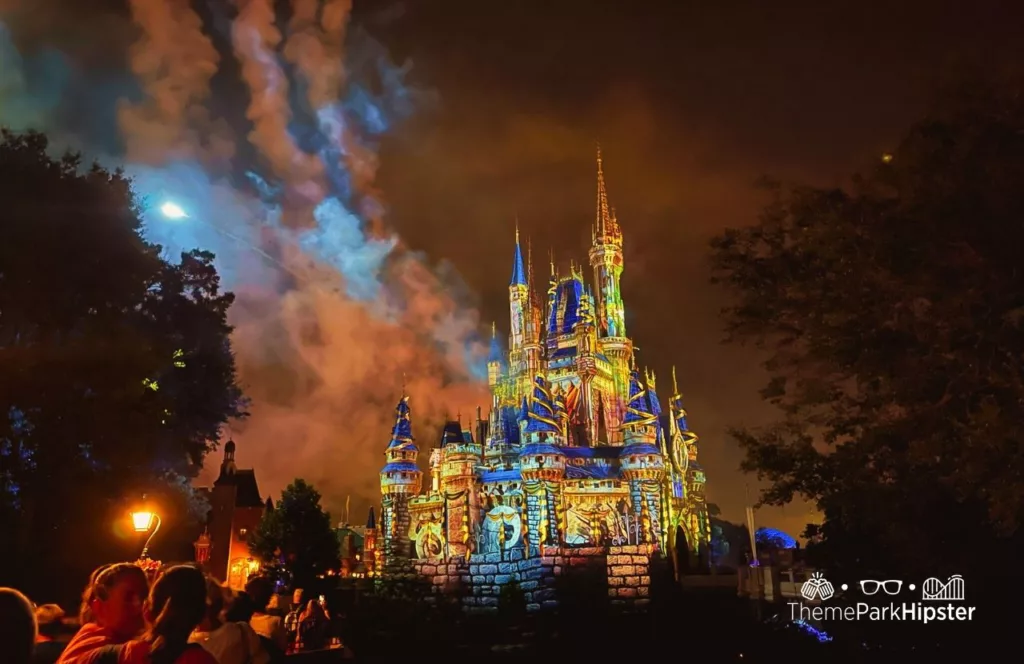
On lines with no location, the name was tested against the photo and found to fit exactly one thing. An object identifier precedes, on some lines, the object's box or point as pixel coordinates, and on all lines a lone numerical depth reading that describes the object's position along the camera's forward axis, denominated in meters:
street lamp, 13.20
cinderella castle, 38.25
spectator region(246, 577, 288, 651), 7.19
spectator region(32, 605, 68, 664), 5.29
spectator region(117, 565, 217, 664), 3.68
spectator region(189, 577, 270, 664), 5.75
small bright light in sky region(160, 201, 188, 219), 28.06
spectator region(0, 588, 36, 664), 3.35
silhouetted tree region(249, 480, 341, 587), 38.56
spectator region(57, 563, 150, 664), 4.38
